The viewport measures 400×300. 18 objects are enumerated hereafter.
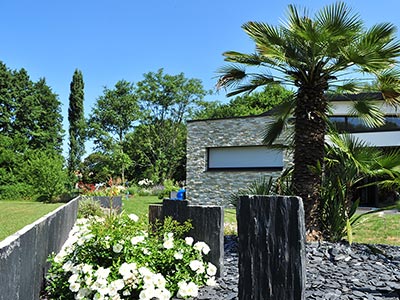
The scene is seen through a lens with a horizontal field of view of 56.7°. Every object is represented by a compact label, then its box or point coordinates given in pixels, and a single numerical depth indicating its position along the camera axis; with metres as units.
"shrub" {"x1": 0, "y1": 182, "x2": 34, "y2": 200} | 24.32
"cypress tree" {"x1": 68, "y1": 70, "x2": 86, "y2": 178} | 36.38
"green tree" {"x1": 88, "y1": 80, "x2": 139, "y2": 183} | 40.62
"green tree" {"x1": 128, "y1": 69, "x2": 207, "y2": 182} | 40.28
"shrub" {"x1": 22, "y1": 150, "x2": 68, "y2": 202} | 19.78
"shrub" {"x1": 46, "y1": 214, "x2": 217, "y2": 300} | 3.64
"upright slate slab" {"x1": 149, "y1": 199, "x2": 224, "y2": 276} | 4.59
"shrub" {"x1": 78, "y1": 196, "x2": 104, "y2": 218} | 11.70
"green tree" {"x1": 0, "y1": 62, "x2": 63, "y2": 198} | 26.72
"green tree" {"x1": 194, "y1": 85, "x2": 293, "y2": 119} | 38.25
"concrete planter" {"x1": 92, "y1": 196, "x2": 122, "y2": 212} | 13.03
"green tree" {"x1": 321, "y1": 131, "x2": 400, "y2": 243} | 6.20
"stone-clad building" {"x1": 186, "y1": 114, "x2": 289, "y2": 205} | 17.95
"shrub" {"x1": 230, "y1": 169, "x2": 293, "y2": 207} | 6.96
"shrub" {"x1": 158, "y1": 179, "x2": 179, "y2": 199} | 22.01
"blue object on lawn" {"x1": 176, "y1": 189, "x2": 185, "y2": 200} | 18.86
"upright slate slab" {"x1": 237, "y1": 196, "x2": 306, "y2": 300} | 2.83
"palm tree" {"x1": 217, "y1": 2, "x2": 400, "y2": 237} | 6.07
